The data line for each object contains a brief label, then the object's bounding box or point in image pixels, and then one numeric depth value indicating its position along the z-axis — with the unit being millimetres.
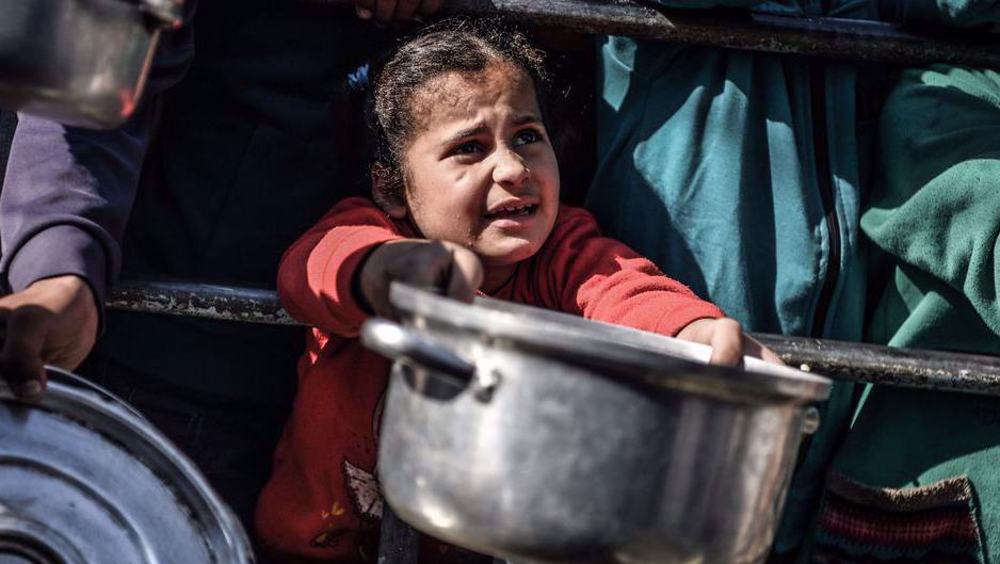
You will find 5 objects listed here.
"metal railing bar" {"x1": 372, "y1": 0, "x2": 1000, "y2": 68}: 1886
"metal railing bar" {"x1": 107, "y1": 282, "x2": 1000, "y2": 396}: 1730
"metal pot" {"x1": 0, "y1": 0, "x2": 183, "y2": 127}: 1232
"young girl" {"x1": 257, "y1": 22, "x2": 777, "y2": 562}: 1826
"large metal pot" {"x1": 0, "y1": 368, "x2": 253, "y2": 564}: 1462
